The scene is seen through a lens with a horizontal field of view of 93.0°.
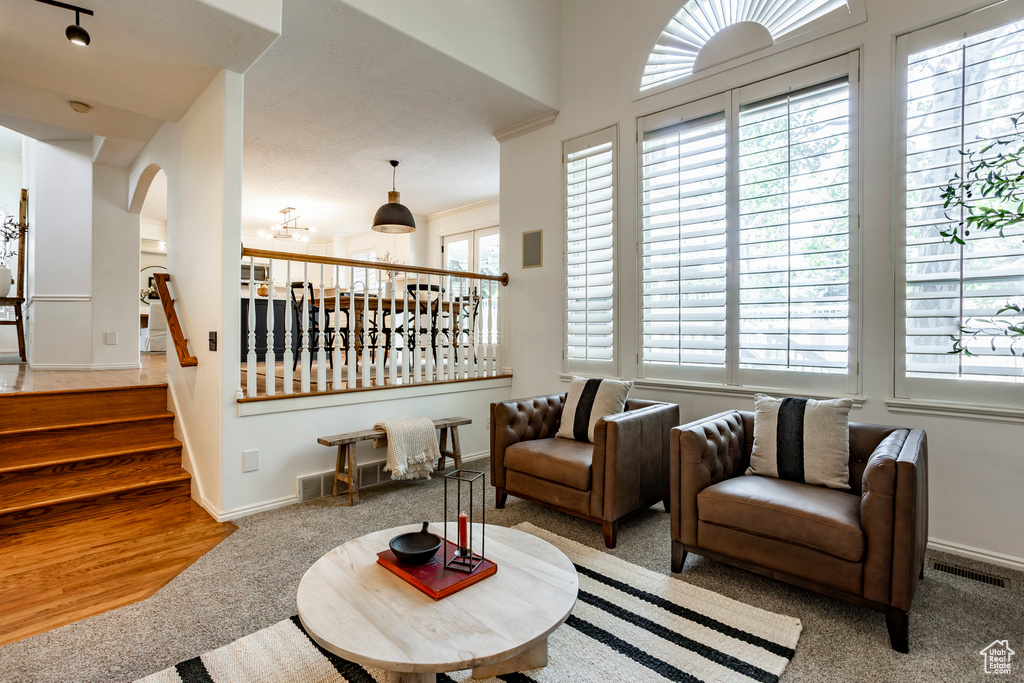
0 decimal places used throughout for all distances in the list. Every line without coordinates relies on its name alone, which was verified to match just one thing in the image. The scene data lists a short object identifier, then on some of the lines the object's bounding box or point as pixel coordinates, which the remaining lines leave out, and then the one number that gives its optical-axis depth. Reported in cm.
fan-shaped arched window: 305
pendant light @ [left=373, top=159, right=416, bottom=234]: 521
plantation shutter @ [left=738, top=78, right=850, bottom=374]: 296
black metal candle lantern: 157
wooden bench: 331
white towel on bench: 352
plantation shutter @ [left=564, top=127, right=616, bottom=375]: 406
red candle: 167
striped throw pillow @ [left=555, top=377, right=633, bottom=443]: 330
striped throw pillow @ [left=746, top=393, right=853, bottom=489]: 238
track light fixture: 237
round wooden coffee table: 120
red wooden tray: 146
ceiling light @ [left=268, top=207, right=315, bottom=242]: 833
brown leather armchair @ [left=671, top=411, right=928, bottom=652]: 181
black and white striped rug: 165
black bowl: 158
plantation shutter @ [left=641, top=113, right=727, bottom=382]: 345
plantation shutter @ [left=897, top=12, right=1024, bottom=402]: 246
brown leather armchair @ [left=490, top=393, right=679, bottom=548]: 267
